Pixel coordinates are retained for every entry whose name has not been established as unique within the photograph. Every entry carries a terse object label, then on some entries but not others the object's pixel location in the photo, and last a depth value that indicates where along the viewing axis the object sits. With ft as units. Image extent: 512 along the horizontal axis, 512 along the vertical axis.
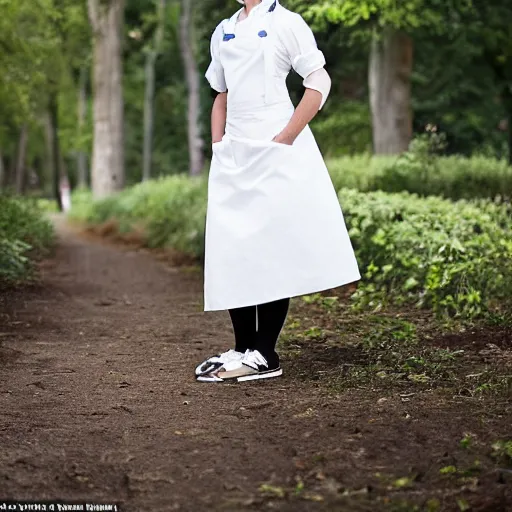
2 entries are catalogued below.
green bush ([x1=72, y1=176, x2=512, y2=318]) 50.96
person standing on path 36.01
